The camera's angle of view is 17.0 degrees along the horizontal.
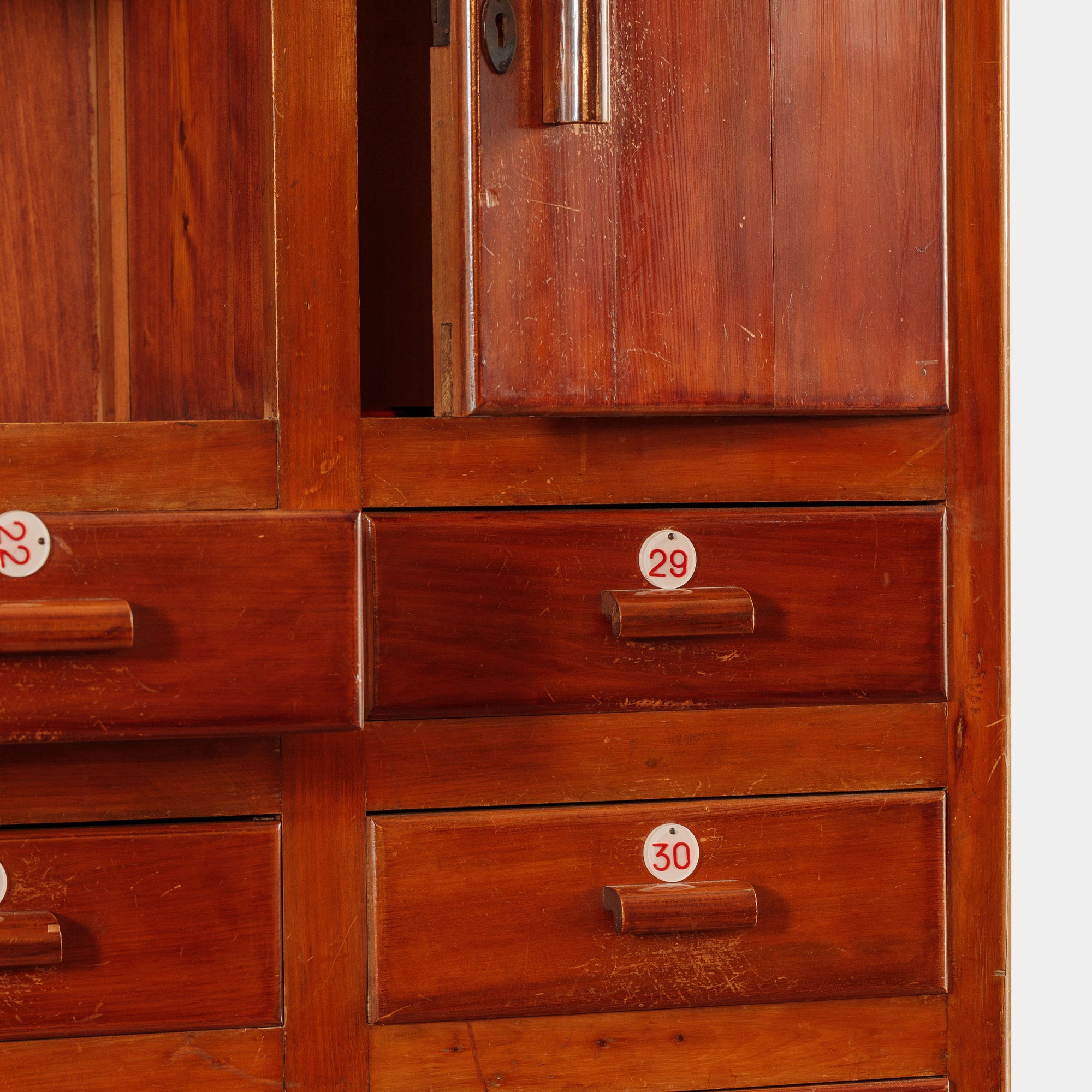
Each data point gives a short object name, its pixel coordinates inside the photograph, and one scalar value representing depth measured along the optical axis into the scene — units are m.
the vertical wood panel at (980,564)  2.00
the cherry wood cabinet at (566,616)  1.92
